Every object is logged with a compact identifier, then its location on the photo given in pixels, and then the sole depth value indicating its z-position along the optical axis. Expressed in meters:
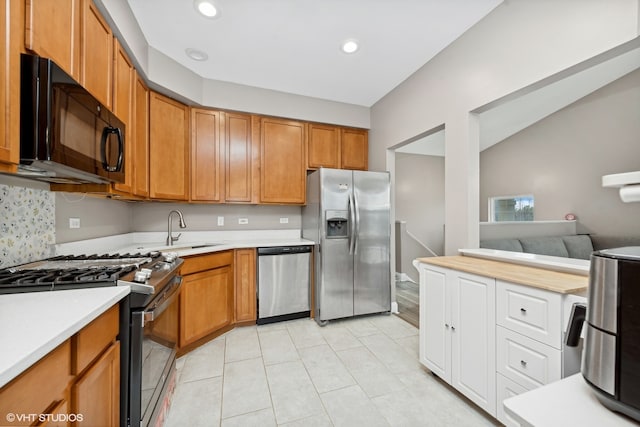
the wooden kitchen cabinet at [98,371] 0.82
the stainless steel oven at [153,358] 1.15
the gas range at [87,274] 1.05
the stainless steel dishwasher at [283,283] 2.79
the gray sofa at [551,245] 3.23
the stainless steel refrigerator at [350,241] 2.86
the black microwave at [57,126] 0.92
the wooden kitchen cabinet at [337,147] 3.34
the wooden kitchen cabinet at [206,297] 2.21
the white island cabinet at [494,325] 1.18
